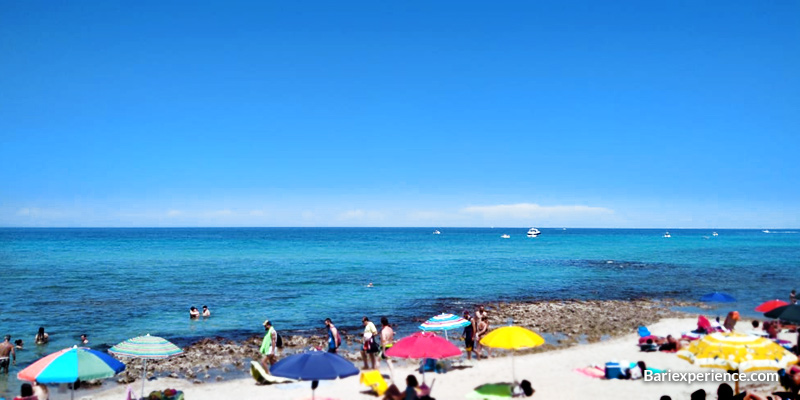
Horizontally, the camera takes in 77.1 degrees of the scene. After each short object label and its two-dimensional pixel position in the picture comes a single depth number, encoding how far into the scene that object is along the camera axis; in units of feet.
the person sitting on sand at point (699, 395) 32.04
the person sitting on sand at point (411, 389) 34.19
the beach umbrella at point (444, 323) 57.65
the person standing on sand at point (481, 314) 61.74
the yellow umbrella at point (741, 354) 31.60
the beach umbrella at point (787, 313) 50.49
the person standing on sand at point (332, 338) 56.95
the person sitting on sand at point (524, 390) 44.19
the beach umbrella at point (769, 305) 66.41
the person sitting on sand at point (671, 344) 60.08
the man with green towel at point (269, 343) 56.59
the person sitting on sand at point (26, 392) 36.25
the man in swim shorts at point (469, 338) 59.77
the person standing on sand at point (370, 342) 55.01
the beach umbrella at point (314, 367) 34.40
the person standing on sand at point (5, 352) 57.99
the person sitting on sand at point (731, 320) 62.53
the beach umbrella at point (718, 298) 75.46
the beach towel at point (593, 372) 49.70
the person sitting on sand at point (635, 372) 47.93
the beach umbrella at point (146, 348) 43.61
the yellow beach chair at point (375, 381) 43.72
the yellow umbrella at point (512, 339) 42.60
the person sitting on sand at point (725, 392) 30.89
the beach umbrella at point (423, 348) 43.11
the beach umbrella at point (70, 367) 35.50
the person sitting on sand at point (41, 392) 40.88
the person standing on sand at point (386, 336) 56.44
